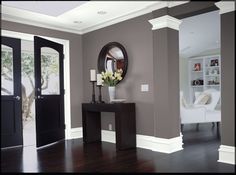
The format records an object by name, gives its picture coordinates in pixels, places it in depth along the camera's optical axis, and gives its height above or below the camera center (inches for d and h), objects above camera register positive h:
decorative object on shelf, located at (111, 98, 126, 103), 149.4 -6.5
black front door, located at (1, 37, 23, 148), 90.3 +2.5
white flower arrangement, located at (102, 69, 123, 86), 151.6 +8.5
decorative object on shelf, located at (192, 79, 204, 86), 293.3 +8.6
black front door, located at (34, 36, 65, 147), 151.3 +0.0
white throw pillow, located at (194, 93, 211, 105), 214.5 -9.5
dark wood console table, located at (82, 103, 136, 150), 138.9 -18.5
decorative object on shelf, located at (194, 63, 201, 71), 296.5 +28.7
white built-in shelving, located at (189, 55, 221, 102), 280.5 +19.5
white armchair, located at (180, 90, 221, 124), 186.9 -20.9
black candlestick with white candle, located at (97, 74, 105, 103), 158.1 +4.3
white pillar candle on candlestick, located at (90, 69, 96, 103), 163.0 +9.5
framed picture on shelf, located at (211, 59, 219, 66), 279.4 +31.6
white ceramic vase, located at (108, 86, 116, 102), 153.4 -1.2
